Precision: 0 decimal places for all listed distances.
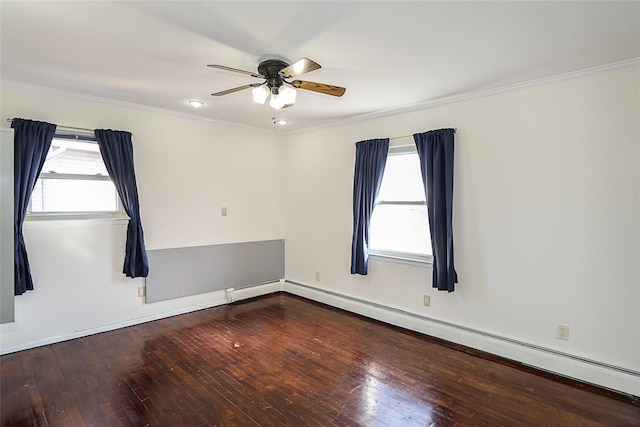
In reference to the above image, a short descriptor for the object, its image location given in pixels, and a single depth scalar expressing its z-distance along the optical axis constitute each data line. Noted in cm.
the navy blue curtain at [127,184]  362
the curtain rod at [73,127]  340
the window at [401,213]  383
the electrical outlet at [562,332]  285
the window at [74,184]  337
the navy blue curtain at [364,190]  402
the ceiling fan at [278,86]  251
